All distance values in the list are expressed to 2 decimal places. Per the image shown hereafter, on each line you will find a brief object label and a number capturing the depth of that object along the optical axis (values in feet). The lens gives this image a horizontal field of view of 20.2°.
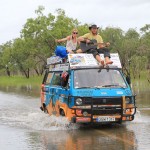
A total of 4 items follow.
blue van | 38.65
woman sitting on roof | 47.06
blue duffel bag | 45.11
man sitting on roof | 43.39
